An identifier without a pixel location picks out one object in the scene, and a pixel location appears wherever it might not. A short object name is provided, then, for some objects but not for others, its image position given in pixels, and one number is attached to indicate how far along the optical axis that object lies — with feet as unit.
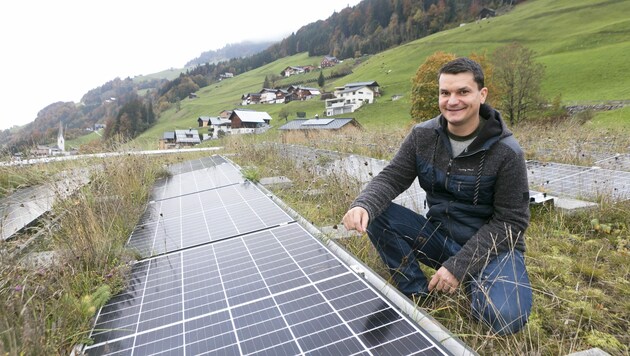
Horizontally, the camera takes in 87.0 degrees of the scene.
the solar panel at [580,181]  15.26
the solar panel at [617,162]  20.92
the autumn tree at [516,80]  93.25
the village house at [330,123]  96.43
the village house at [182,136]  185.68
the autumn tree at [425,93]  100.94
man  7.64
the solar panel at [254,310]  6.46
